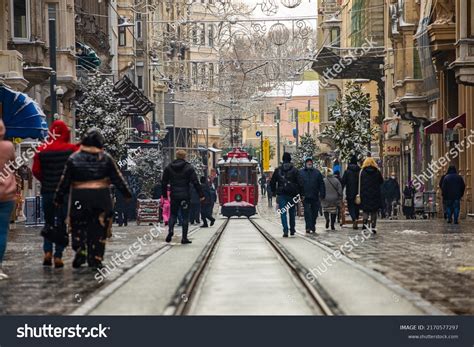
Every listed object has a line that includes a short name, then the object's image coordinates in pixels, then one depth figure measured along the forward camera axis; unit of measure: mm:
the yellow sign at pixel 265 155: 115188
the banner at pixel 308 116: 120550
